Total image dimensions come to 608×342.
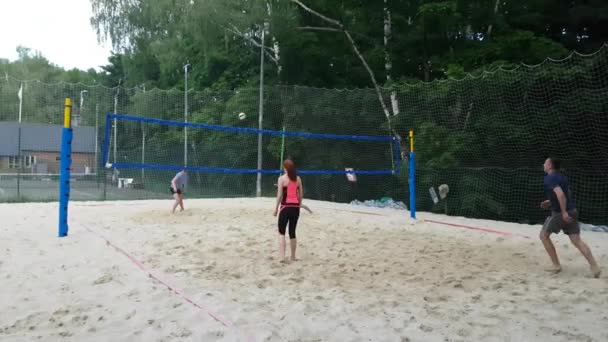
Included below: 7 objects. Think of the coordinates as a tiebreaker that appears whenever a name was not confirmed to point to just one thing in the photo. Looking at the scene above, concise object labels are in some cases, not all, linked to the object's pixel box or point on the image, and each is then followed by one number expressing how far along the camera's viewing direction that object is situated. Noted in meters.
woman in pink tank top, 4.92
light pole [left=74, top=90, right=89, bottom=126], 11.60
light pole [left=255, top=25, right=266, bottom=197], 13.09
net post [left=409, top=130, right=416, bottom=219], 8.86
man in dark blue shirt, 4.38
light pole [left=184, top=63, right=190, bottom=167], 12.74
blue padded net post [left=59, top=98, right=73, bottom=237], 6.02
